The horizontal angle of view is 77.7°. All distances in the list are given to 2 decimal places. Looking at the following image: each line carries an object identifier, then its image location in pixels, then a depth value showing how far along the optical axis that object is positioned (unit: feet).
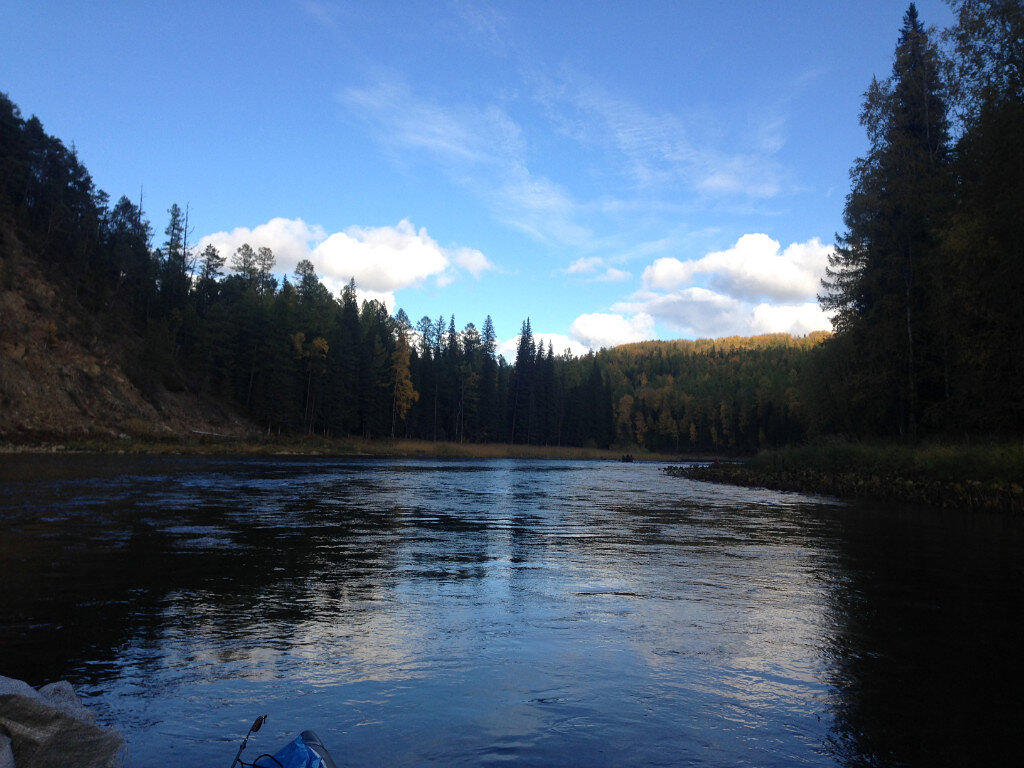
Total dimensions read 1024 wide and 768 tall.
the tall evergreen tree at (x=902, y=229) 98.02
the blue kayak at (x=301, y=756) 11.06
